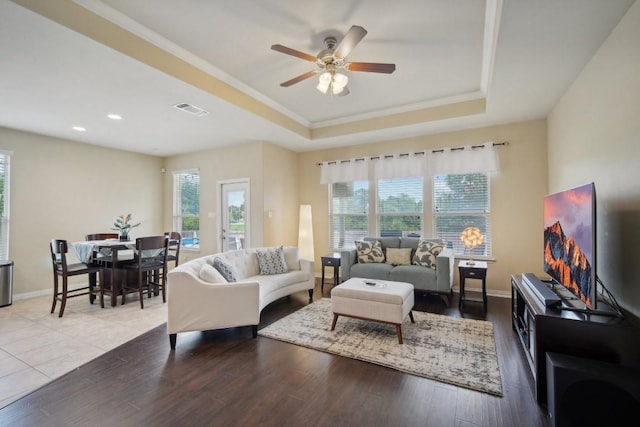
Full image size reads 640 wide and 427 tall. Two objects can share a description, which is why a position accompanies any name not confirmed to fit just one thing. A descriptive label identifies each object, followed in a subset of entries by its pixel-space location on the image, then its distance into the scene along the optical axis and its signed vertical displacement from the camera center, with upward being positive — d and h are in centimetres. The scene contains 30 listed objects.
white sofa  284 -85
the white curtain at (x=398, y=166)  509 +87
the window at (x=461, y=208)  472 +11
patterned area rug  235 -126
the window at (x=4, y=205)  454 +17
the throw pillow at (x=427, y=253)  443 -59
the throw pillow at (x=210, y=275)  298 -62
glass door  562 +2
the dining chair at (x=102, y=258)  413 -60
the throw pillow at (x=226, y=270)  331 -63
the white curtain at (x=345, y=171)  557 +86
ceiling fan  240 +137
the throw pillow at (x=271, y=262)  421 -68
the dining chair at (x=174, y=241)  482 -43
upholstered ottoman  289 -89
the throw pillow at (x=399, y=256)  472 -68
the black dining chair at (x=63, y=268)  376 -72
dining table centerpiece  461 -20
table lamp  428 -35
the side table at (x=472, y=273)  391 -80
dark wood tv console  178 -79
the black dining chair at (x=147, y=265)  412 -73
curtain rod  452 +108
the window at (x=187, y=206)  642 +21
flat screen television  194 -21
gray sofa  413 -84
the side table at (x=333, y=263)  495 -82
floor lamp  566 -37
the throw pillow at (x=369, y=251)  484 -61
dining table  401 -57
